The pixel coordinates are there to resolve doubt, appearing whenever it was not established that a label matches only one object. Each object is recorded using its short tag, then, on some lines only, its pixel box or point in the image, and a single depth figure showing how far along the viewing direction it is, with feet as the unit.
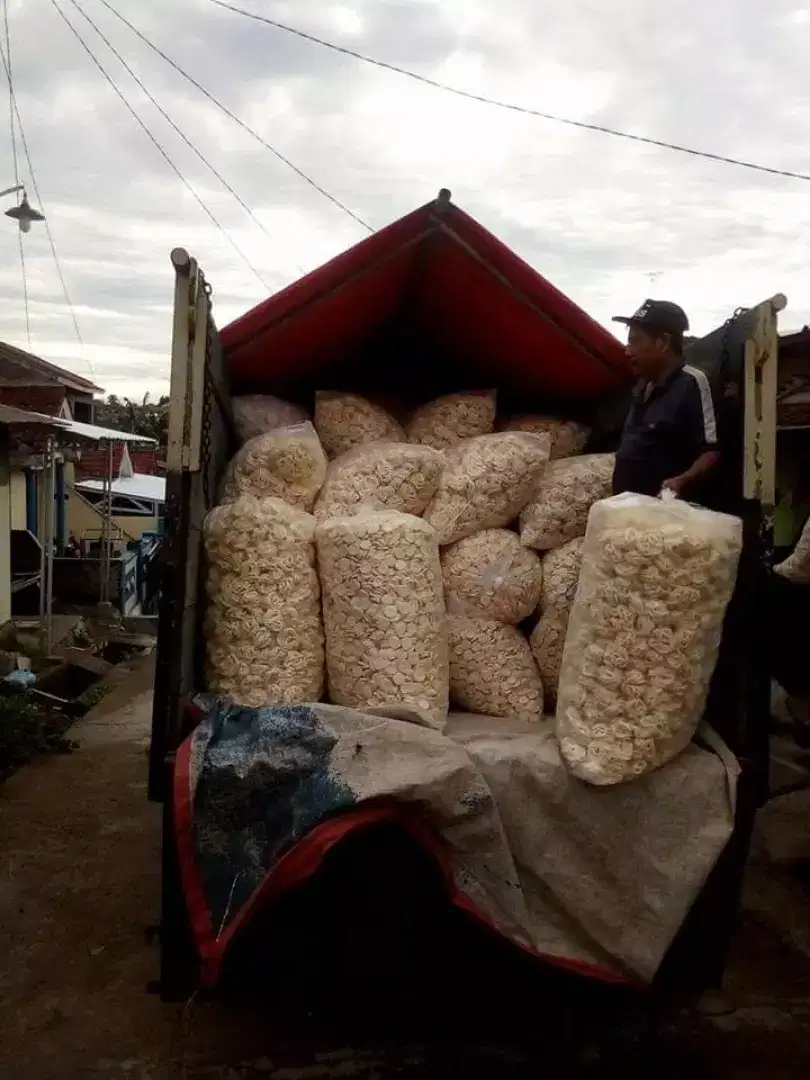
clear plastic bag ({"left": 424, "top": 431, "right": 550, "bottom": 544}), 8.45
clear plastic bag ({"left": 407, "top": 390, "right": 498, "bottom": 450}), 9.60
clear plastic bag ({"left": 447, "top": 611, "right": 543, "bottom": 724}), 8.13
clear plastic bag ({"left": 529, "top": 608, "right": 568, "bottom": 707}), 8.16
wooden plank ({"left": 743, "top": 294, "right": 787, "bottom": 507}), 6.88
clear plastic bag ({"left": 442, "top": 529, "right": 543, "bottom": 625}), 8.20
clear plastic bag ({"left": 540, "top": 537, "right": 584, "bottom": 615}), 8.14
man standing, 7.71
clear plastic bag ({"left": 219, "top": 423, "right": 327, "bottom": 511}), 8.49
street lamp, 28.50
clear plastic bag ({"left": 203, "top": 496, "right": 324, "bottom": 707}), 7.50
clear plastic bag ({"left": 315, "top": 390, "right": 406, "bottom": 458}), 9.50
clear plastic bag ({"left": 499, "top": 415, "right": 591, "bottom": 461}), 9.77
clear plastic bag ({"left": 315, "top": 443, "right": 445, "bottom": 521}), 8.39
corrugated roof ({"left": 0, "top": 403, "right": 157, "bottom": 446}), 23.52
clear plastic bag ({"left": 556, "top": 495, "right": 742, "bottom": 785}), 6.40
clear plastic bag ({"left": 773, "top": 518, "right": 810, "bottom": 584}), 9.19
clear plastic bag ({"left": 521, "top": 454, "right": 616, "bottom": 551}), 8.50
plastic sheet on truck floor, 6.14
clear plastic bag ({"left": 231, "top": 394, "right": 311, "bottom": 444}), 9.39
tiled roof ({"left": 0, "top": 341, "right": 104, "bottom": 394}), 33.55
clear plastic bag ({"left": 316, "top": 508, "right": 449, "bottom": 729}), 7.46
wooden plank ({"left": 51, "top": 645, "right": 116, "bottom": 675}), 25.63
